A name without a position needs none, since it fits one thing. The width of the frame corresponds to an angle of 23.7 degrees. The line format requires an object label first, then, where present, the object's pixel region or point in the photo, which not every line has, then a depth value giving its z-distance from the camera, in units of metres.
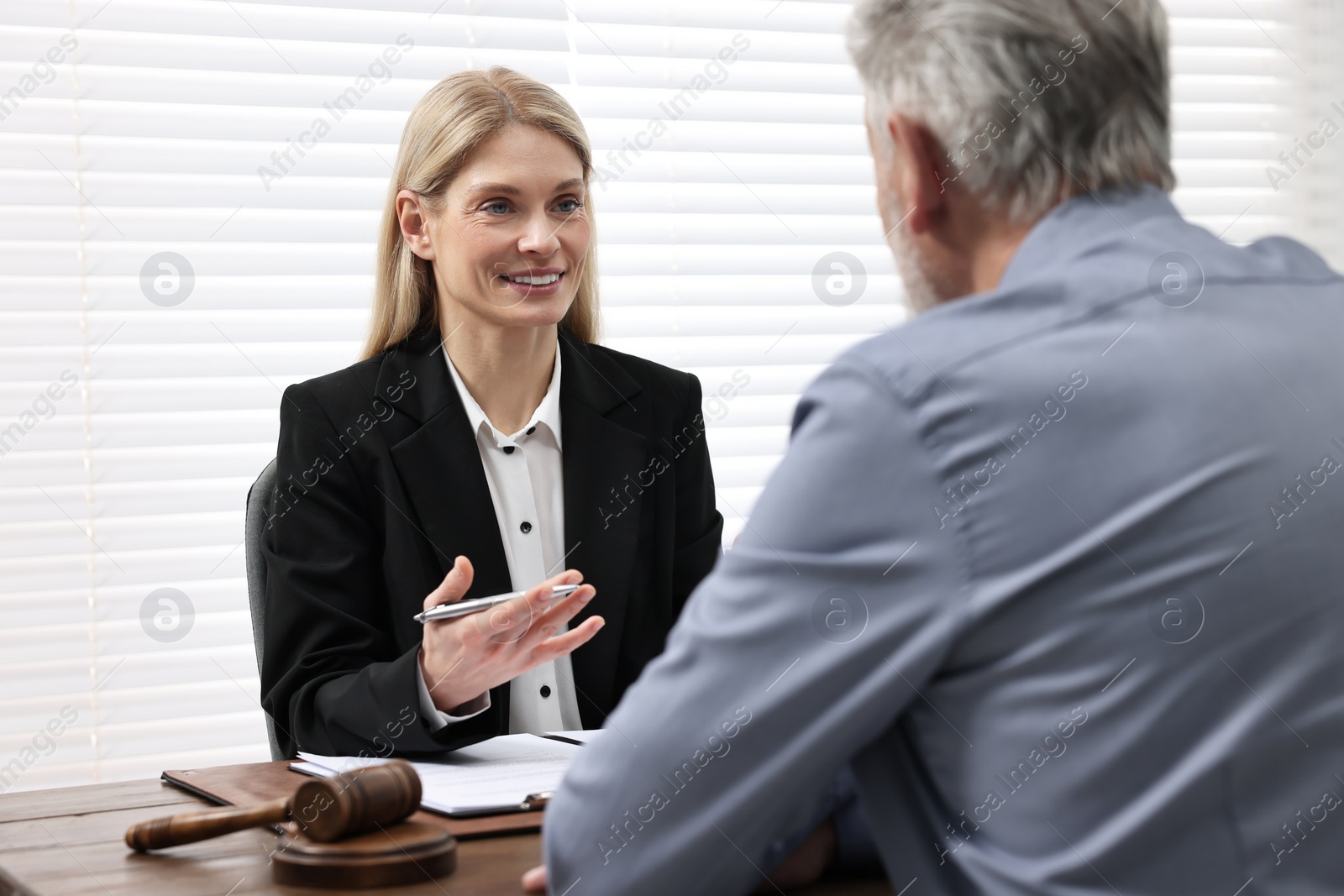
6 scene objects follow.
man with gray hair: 1.68
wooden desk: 1.80
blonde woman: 2.29
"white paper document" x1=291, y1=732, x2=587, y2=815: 1.91
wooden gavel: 1.82
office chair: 2.32
